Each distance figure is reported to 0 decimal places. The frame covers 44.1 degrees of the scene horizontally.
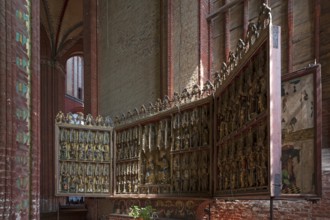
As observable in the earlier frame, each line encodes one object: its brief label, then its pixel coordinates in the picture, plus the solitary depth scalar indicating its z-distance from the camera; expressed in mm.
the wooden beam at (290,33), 8891
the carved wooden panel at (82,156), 10500
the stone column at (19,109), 4586
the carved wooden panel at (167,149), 8344
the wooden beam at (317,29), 8359
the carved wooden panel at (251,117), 4770
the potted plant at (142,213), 9156
